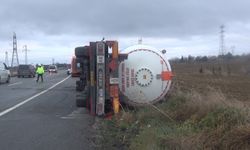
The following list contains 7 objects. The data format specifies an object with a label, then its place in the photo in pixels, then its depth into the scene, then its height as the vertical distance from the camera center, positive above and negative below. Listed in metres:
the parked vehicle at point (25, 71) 32.15 +0.15
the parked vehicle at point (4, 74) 21.14 -0.12
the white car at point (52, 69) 44.10 +0.52
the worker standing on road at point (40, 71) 22.19 +0.10
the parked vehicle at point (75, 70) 9.67 +0.07
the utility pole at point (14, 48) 58.69 +5.48
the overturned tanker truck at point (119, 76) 7.37 -0.14
